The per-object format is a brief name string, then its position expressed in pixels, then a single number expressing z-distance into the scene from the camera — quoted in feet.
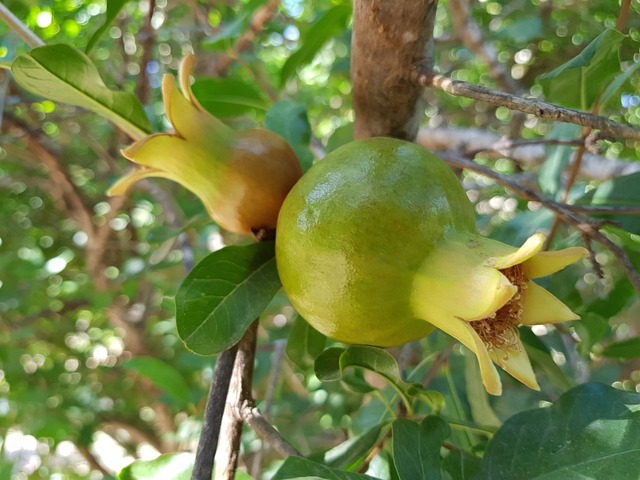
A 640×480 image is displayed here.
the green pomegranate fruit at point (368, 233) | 0.37
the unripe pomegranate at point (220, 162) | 0.48
